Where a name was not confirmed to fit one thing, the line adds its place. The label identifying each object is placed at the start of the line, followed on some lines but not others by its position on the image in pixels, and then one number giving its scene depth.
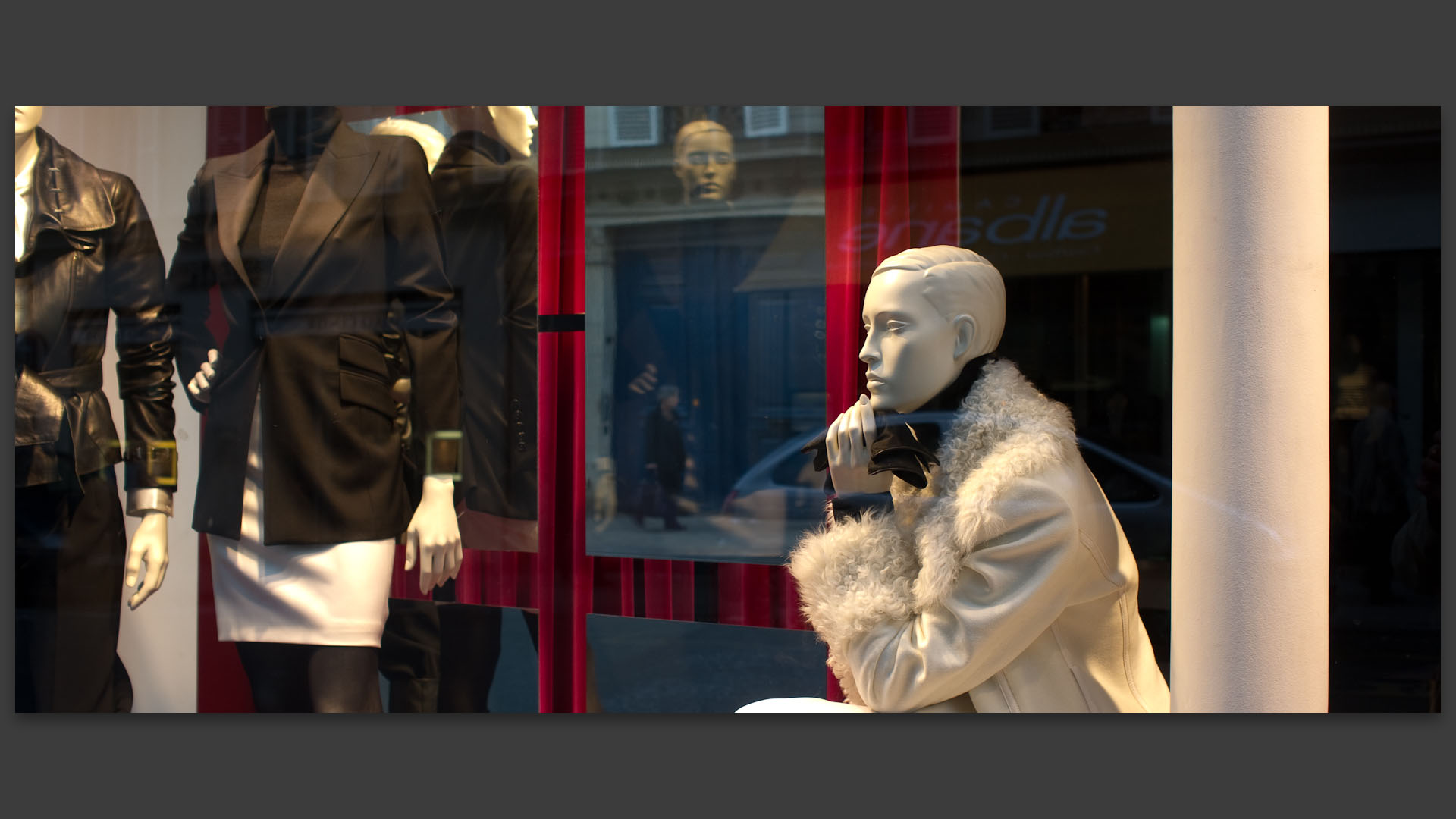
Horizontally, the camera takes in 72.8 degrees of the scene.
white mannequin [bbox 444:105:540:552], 2.92
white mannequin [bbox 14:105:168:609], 3.01
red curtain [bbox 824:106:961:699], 2.79
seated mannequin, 2.32
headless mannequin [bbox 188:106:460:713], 2.94
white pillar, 2.55
